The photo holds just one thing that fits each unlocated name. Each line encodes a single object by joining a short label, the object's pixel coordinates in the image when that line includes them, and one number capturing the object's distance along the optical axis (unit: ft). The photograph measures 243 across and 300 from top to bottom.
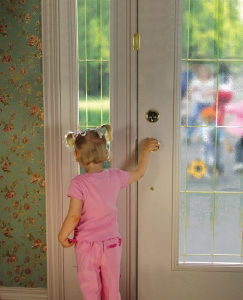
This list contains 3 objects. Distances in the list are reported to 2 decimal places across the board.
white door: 6.98
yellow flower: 7.20
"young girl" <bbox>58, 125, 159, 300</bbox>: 5.87
